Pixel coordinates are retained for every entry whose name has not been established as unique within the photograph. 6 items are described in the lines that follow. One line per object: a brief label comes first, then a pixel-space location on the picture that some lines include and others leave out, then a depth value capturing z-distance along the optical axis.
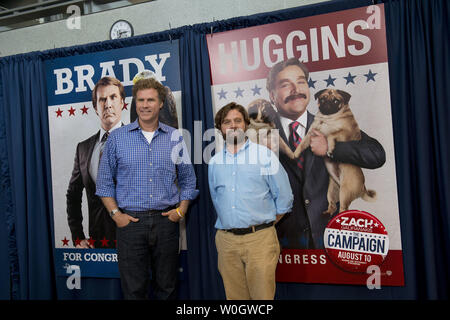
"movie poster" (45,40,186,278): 2.85
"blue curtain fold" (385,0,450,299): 2.29
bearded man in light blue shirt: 2.18
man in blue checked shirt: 2.40
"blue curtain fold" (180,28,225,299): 2.67
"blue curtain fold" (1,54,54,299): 3.04
